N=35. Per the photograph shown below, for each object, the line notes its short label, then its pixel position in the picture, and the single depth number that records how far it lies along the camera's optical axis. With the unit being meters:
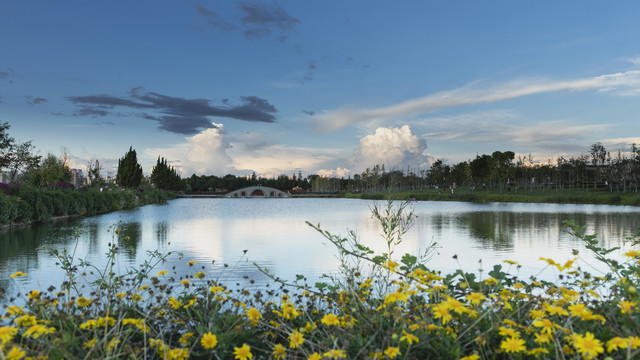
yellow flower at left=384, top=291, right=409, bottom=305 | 2.24
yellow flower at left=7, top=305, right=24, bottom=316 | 2.44
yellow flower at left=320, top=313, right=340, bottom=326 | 2.20
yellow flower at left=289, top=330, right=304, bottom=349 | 2.13
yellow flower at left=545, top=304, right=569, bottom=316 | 2.16
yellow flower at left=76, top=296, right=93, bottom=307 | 2.86
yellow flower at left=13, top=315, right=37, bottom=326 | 2.30
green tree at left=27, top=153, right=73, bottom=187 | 29.54
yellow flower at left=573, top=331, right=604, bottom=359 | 1.77
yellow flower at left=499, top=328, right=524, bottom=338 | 2.01
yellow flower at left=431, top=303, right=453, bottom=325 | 2.08
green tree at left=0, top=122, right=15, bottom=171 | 27.70
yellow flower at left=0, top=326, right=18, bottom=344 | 1.86
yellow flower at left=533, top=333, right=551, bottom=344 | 1.98
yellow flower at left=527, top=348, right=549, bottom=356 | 2.02
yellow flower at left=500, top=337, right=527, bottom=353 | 1.96
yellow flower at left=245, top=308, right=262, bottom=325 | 2.47
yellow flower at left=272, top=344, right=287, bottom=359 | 2.11
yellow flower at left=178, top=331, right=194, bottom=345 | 2.54
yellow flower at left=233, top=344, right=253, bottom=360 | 1.98
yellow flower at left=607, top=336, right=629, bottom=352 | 1.79
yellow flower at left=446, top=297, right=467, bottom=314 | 2.08
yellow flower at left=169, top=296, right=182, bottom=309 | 2.83
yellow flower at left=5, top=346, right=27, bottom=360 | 1.86
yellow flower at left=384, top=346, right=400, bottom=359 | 1.74
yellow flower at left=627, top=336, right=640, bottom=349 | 1.86
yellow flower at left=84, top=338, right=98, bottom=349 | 2.19
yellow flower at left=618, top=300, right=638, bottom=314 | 2.04
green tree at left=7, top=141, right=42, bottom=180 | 31.50
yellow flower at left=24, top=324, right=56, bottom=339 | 1.96
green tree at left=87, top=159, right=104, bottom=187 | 36.44
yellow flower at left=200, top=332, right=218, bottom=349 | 2.11
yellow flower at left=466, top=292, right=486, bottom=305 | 2.30
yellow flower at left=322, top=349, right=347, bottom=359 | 1.80
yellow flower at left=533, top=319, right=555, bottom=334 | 2.03
